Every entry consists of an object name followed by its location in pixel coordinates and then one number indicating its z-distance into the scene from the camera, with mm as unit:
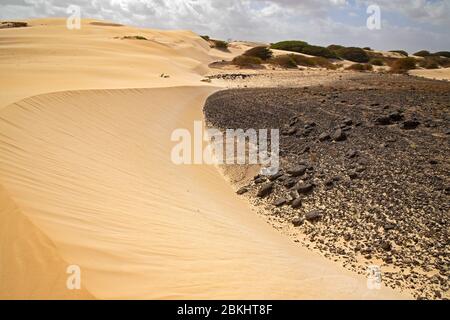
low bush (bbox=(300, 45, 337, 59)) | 39956
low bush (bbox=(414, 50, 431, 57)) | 40538
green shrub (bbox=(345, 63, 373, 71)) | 28975
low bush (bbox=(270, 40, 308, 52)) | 44188
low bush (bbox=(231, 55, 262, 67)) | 31534
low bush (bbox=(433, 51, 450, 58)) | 40991
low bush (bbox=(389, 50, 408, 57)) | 48306
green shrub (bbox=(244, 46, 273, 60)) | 35406
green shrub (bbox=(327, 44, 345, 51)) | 45625
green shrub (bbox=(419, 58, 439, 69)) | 28150
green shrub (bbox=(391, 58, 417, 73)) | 26997
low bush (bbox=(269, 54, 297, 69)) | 31969
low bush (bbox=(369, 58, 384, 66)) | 33703
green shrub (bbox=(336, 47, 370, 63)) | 39966
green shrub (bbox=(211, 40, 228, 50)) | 48688
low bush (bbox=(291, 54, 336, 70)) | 33406
